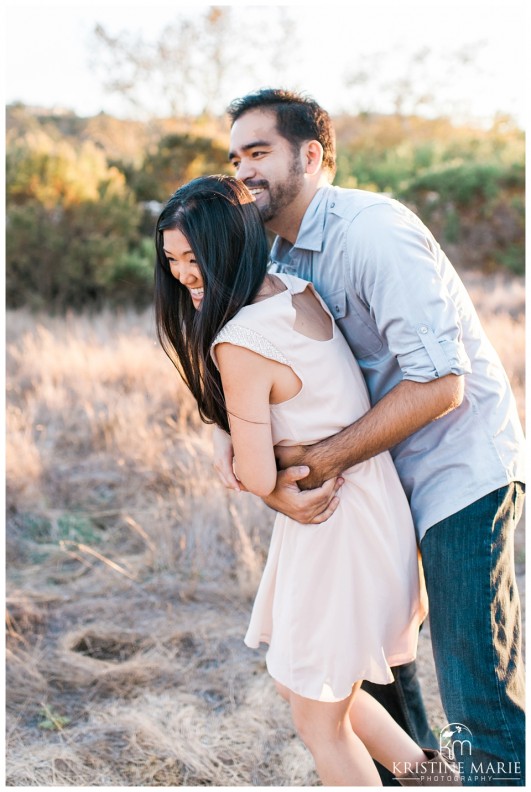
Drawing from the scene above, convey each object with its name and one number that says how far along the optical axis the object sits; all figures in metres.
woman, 1.82
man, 1.83
